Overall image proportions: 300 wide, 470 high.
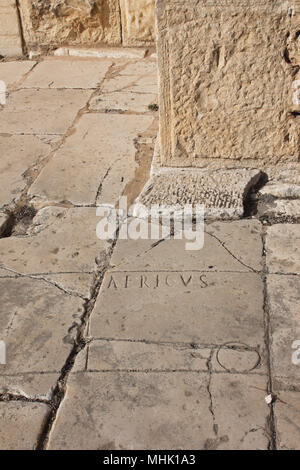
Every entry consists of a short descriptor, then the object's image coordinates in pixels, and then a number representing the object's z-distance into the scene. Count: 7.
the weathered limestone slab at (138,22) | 5.06
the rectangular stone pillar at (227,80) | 2.78
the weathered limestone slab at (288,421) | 1.81
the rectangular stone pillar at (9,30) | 5.29
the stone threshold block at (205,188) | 2.96
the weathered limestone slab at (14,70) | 4.96
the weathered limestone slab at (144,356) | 2.12
